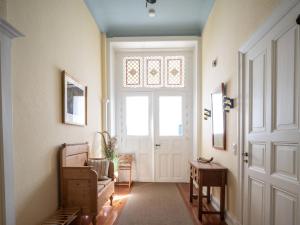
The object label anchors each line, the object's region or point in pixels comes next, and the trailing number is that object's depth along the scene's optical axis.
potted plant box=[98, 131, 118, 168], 4.38
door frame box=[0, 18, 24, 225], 1.61
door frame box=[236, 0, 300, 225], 2.49
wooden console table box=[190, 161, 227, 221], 2.99
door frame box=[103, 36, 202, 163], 4.75
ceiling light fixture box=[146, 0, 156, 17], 3.92
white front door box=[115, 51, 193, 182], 5.20
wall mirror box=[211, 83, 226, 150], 3.13
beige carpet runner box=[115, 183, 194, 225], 3.00
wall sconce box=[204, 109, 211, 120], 4.00
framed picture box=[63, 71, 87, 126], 2.78
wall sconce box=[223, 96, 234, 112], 2.80
